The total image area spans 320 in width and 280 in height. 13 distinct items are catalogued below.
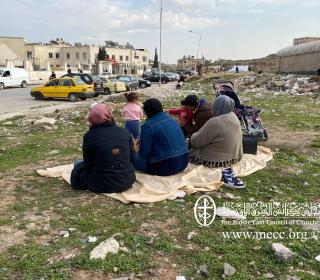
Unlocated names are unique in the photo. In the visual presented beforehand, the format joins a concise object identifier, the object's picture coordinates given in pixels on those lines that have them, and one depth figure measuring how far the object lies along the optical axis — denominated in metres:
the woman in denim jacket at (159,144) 6.02
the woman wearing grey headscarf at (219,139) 6.62
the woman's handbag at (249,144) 8.06
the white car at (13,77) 36.65
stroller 10.09
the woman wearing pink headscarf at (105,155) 5.39
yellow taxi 25.08
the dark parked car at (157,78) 53.19
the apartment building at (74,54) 88.19
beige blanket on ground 5.59
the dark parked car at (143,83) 42.50
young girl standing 8.97
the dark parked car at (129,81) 36.00
